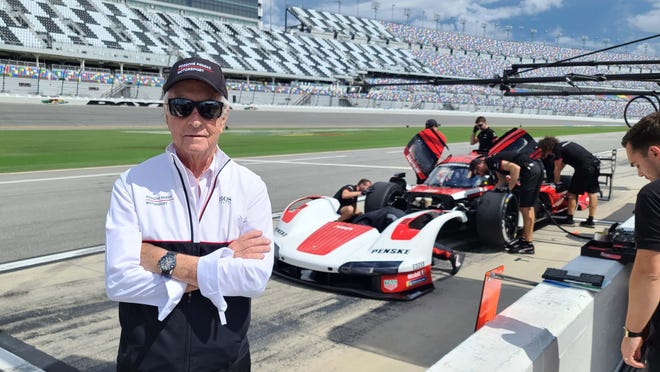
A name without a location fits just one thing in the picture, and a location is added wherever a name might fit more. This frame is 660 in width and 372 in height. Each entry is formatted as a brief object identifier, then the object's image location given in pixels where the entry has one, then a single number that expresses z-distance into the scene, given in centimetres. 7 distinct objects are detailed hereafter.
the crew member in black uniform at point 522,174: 711
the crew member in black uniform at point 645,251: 231
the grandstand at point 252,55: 5128
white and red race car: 516
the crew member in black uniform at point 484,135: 1270
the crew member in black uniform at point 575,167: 879
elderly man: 195
